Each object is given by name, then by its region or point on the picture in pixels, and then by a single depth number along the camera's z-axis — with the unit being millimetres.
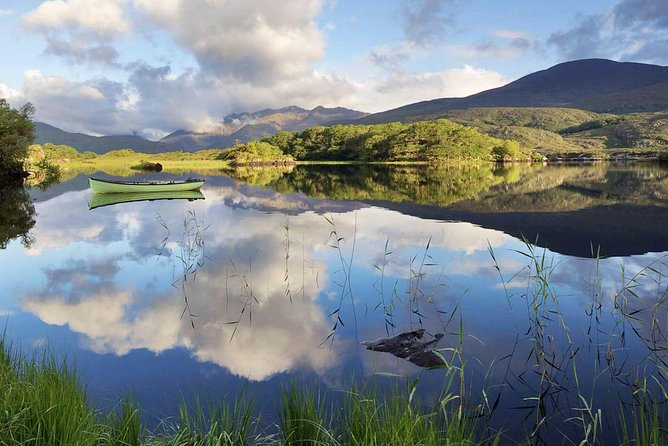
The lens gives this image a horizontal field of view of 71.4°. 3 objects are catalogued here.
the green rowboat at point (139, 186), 36469
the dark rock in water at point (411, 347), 7996
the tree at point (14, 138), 44312
